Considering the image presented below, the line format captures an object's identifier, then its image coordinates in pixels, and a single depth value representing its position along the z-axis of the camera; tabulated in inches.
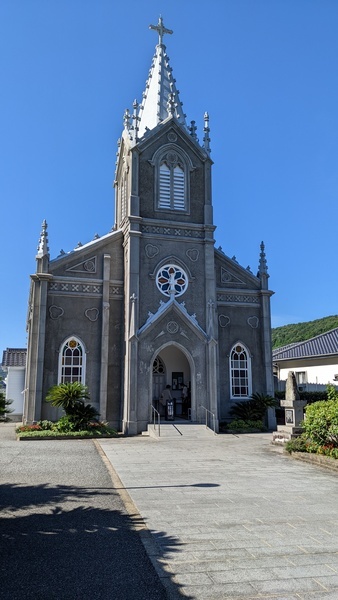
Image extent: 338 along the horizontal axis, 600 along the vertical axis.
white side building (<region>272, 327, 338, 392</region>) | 1205.7
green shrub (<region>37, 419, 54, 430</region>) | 773.3
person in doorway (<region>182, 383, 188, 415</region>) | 968.3
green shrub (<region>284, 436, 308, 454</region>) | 546.8
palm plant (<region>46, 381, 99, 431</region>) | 747.4
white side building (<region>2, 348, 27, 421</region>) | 1224.2
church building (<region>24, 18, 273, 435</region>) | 831.7
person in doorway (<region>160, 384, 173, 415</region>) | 891.4
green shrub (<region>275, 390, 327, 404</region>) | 1077.5
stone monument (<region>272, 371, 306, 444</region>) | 629.9
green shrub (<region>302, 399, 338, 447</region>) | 496.4
